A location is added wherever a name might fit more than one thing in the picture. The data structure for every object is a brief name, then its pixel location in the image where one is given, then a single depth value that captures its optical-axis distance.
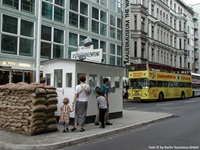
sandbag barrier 8.27
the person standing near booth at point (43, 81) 9.52
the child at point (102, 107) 9.53
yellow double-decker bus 24.95
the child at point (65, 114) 8.77
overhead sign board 11.61
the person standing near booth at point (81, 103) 8.90
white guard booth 10.27
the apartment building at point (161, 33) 41.97
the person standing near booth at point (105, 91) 10.10
